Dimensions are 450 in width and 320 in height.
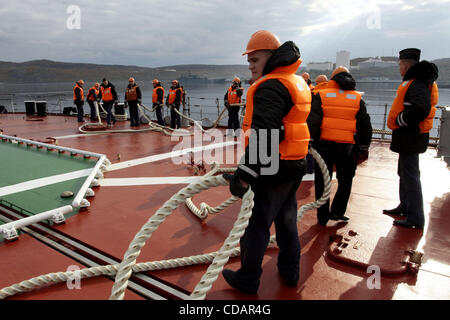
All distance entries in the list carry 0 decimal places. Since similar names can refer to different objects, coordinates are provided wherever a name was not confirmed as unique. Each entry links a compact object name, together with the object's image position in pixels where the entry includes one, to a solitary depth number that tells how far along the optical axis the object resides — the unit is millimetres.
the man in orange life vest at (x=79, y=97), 12672
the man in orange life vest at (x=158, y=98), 11250
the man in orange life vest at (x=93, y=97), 12787
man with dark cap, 3035
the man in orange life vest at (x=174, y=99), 10750
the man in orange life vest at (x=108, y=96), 11398
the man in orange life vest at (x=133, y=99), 11094
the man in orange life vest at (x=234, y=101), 9992
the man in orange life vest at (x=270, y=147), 1867
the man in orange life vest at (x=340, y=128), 3215
